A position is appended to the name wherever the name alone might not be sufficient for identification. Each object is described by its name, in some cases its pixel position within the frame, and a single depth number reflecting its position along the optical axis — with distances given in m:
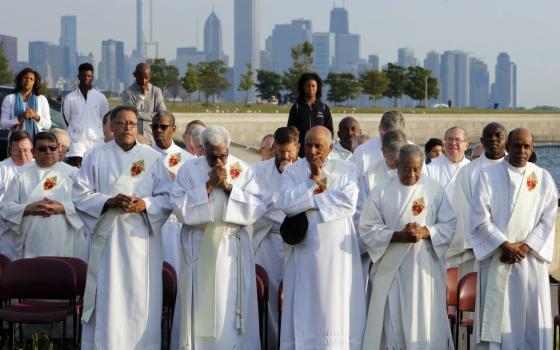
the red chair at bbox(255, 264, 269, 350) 9.22
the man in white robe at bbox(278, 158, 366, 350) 8.77
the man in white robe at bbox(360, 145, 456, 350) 8.78
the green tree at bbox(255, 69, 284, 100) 82.56
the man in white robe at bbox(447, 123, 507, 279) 10.54
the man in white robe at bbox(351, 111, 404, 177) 10.89
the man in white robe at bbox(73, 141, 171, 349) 8.84
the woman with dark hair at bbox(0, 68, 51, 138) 13.44
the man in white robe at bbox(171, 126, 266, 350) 8.76
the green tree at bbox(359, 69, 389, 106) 77.19
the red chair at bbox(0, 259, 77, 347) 9.35
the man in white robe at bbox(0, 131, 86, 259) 10.44
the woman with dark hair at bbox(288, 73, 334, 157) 11.95
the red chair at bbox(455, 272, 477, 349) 9.20
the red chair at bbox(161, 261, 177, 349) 9.34
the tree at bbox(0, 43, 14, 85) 46.59
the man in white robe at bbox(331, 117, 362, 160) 11.51
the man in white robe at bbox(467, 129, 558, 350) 8.81
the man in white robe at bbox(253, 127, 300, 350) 9.77
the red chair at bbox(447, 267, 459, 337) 9.44
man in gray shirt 12.95
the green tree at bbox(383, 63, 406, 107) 82.19
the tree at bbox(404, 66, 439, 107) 82.31
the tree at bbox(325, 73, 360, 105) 78.93
